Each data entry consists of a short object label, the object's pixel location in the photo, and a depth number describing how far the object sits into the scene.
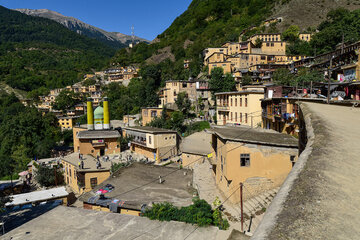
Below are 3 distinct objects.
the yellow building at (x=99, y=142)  34.41
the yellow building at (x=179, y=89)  48.12
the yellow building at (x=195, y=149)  24.91
